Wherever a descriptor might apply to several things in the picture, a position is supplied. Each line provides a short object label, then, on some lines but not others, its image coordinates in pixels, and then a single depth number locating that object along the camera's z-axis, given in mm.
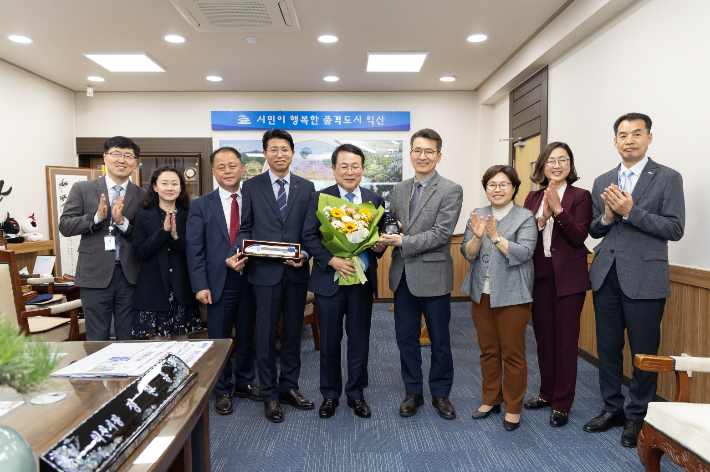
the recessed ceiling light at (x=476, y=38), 4473
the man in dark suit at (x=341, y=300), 2689
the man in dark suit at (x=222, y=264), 2801
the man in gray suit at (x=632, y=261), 2377
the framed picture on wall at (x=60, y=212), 5895
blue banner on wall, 6555
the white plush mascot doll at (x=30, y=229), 5352
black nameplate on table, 763
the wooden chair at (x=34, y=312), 2586
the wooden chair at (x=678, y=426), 1588
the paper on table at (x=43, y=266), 4522
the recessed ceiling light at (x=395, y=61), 5020
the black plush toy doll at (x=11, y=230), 4992
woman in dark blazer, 2830
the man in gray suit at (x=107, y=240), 2854
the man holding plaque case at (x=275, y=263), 2711
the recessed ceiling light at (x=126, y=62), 5023
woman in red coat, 2596
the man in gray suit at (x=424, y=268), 2654
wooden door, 5112
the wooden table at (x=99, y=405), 957
